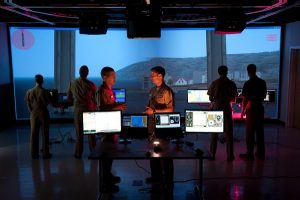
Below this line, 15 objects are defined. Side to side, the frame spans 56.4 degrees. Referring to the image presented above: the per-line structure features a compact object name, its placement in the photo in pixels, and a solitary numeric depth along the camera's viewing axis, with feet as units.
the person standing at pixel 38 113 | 18.07
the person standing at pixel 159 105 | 13.52
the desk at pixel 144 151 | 11.03
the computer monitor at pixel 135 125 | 12.78
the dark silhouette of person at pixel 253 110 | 17.50
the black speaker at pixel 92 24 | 20.87
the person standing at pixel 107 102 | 13.57
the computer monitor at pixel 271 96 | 22.44
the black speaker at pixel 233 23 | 19.89
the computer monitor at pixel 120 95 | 23.28
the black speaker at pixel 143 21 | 14.38
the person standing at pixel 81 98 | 17.77
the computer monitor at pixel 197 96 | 22.46
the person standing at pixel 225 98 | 17.19
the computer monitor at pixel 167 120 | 12.82
